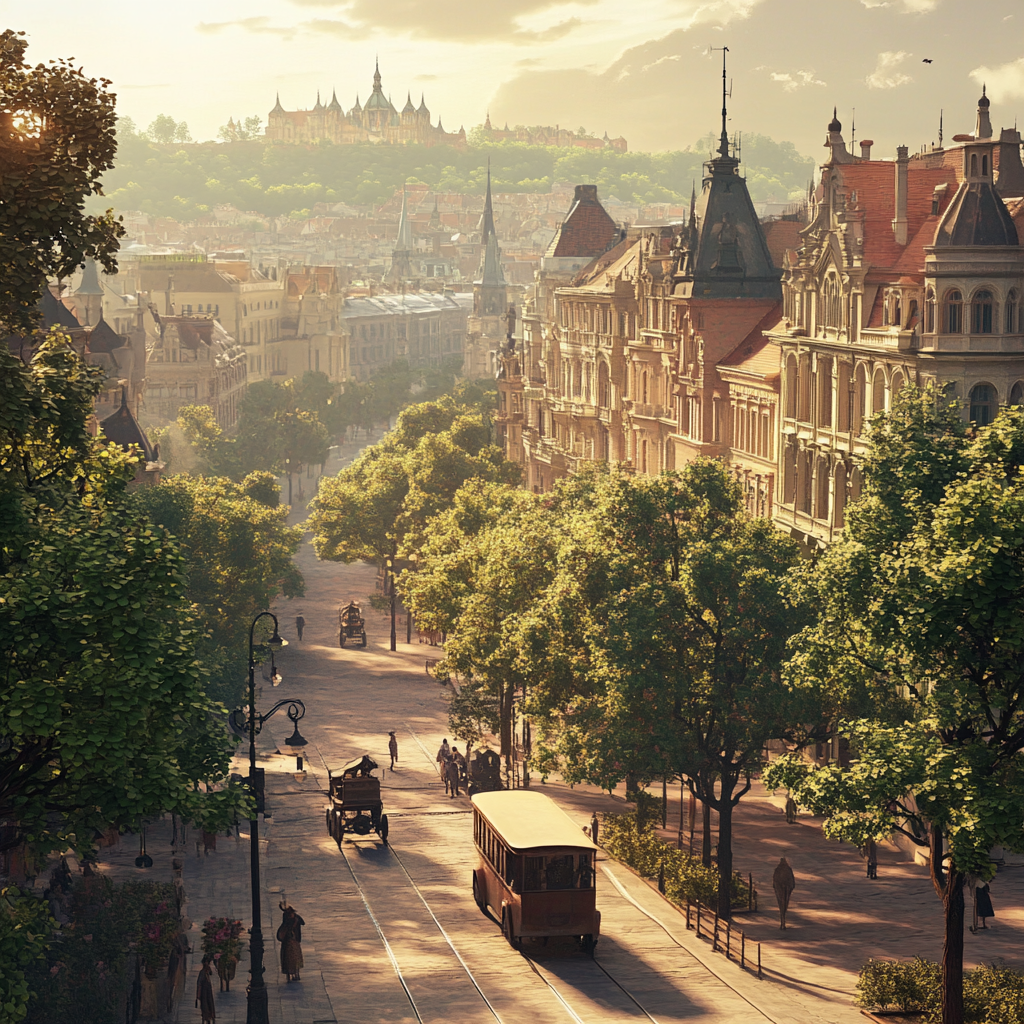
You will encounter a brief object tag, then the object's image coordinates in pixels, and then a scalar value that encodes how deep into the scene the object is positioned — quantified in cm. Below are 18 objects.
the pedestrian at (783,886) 5056
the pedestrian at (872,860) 5612
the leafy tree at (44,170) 2891
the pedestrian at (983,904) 4991
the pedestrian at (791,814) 6372
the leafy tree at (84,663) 2725
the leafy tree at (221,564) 7081
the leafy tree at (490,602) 6712
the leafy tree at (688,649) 5234
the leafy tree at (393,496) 10775
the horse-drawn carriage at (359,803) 6031
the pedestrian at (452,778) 6844
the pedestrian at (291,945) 4522
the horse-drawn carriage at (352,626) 10569
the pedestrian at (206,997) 4053
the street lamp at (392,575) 10400
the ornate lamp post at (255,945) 4034
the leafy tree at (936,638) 3475
